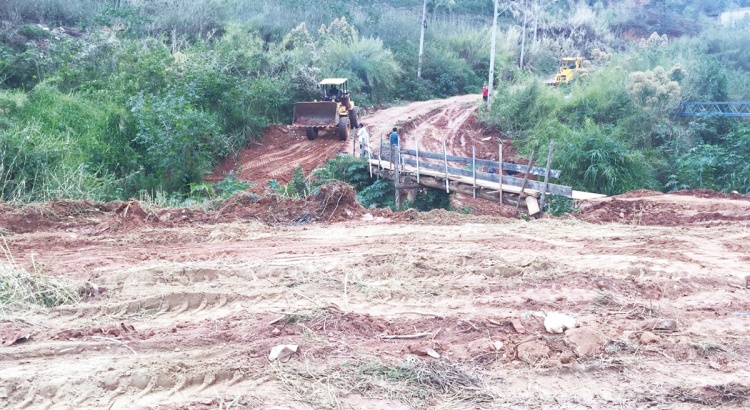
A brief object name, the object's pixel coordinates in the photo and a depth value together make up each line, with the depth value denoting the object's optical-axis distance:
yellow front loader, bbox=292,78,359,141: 21.03
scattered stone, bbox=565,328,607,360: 5.45
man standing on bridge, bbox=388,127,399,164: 15.18
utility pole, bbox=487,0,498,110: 24.57
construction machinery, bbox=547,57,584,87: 30.37
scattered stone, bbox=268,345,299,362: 5.11
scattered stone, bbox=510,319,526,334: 5.83
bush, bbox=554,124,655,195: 16.48
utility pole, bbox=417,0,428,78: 33.14
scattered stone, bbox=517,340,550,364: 5.36
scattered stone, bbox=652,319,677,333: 5.96
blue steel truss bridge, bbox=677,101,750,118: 20.03
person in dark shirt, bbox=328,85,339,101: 22.23
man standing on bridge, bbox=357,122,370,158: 17.58
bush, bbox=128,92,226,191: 16.45
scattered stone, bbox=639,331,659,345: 5.68
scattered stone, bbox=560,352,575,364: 5.34
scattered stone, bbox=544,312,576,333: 5.79
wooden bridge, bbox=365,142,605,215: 12.66
